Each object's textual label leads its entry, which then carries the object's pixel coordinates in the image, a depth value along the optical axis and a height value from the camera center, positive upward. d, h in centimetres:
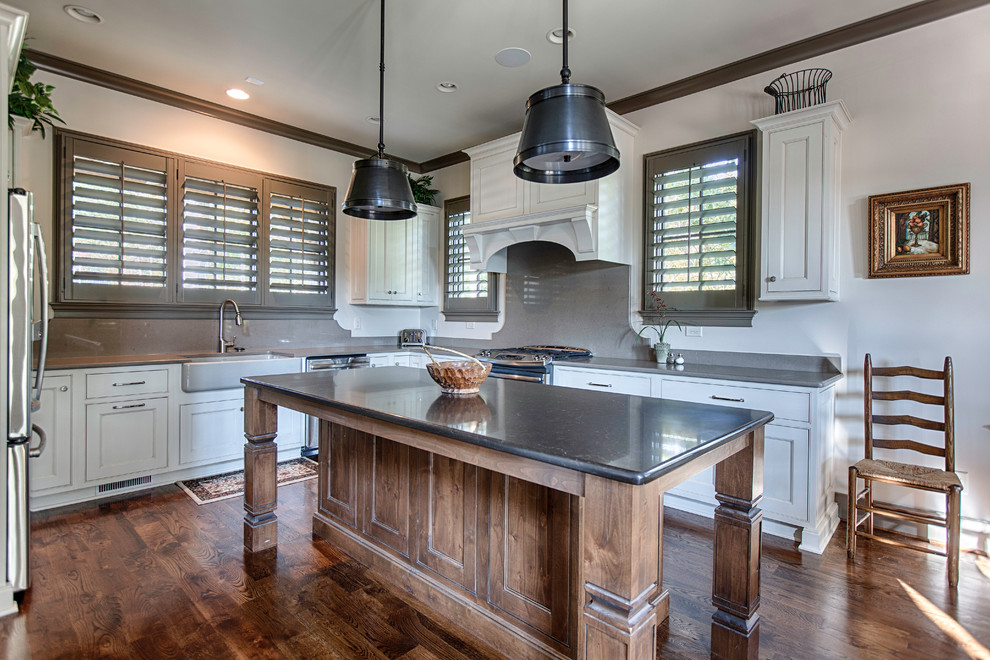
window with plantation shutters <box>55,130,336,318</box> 364 +73
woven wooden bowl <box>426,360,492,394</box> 212 -20
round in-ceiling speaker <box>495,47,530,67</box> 330 +180
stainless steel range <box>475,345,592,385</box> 374 -25
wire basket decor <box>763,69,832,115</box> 313 +151
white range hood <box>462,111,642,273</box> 371 +92
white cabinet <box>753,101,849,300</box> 291 +75
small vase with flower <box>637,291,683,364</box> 365 +2
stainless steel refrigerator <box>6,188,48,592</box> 215 -22
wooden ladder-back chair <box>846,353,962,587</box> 239 -72
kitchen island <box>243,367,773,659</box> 122 -61
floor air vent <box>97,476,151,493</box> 338 -108
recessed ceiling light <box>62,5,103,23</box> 290 +180
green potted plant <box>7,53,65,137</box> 279 +128
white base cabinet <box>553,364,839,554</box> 273 -71
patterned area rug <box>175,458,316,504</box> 345 -114
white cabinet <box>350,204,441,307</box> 511 +69
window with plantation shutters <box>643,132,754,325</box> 344 +70
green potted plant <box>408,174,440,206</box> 540 +146
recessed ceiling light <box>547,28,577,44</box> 307 +178
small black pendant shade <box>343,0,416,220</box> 246 +69
